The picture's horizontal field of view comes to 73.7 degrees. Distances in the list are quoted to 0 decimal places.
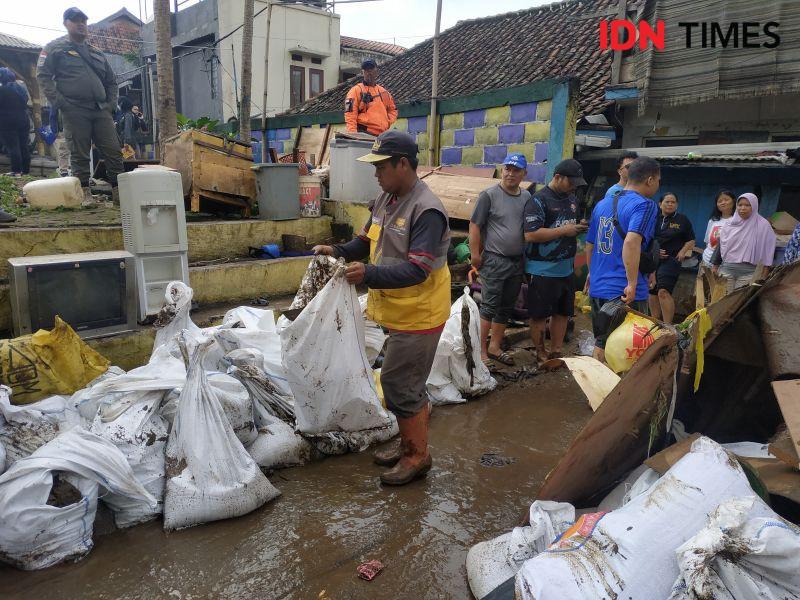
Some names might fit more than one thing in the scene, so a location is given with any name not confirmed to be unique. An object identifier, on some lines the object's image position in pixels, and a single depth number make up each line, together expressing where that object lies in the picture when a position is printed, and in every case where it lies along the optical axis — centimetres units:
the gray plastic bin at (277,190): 563
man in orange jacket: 699
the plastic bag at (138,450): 231
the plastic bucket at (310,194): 598
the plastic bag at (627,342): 272
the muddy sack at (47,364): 269
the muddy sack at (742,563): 130
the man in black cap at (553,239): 404
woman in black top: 579
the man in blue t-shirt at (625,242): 341
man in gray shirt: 417
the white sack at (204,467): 229
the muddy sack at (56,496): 202
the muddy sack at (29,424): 233
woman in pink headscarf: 572
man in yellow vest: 246
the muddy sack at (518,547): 188
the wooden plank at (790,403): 181
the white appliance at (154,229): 375
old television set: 314
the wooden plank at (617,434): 200
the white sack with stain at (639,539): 142
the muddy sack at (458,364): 371
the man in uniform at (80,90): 541
